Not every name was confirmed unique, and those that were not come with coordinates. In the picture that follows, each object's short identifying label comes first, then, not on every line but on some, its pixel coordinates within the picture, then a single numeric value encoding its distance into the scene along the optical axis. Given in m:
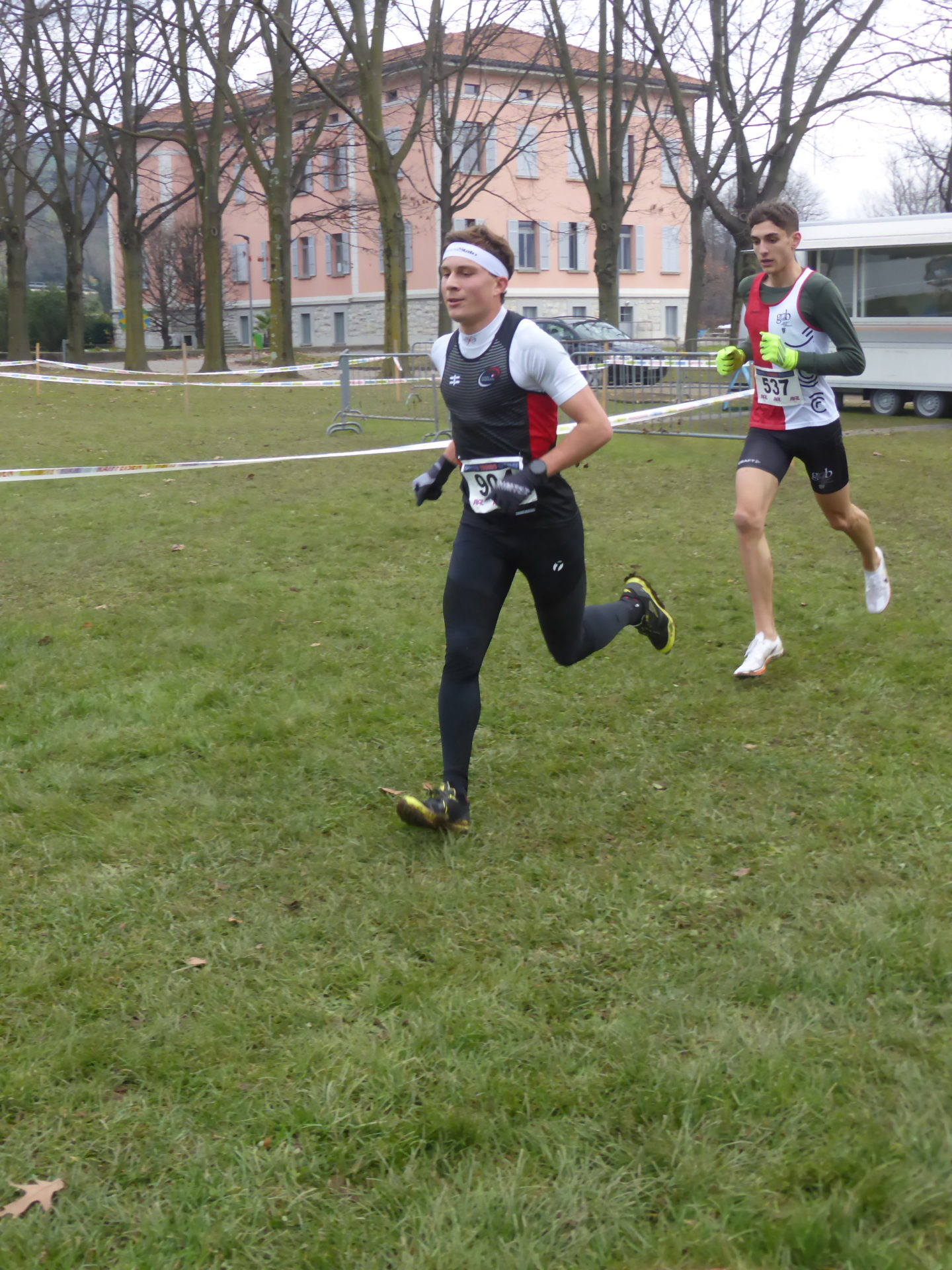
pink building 56.72
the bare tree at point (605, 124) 29.41
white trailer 19.95
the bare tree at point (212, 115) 30.52
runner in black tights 4.28
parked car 19.67
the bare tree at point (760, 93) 25.73
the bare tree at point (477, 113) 36.44
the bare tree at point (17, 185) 35.00
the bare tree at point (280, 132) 29.33
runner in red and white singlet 6.00
